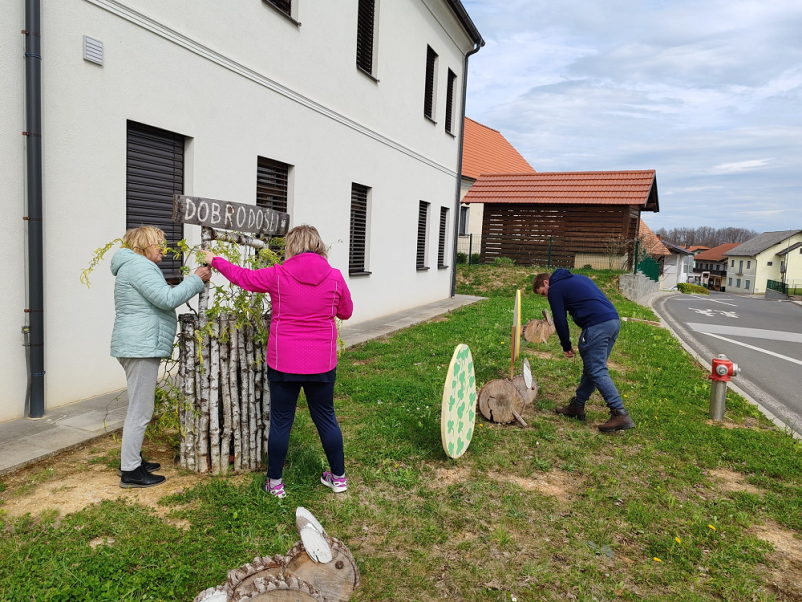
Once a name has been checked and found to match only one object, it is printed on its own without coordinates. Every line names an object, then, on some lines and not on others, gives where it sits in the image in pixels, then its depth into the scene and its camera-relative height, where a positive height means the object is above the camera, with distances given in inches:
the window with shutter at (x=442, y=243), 617.9 +13.7
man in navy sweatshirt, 207.9 -22.8
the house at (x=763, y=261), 2918.3 +59.0
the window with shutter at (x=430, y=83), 539.5 +168.1
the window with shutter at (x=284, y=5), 301.8 +132.8
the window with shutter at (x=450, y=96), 599.8 +173.0
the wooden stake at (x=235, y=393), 147.8 -39.3
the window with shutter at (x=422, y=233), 553.3 +21.7
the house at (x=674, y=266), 2122.3 +3.9
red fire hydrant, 227.6 -47.0
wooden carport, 814.5 +71.4
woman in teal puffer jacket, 135.5 -20.1
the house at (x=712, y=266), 4030.5 +18.4
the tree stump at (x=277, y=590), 92.4 -57.2
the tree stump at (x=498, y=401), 211.6 -54.1
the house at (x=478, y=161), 1019.9 +204.7
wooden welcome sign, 137.3 +7.9
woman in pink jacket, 131.9 -18.2
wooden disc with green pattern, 162.2 -45.6
